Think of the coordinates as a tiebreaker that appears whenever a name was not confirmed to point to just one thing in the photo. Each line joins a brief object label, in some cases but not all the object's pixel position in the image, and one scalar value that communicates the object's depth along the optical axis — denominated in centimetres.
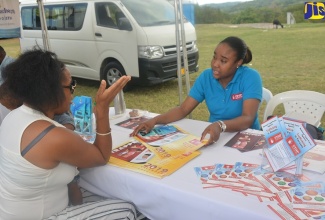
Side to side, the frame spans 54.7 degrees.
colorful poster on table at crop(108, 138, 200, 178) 134
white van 540
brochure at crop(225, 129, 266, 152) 154
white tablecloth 108
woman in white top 122
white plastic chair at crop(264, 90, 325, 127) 228
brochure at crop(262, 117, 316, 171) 117
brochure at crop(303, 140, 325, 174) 128
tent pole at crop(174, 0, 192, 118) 319
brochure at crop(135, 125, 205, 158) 151
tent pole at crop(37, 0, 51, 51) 367
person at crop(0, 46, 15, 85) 317
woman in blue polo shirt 192
